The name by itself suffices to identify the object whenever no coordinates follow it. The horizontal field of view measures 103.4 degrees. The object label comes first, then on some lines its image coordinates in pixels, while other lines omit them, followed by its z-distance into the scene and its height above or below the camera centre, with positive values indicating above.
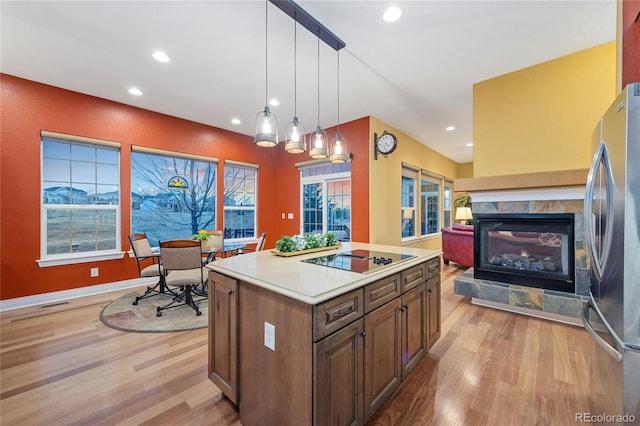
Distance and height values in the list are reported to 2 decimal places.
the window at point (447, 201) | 7.69 +0.34
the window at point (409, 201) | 5.78 +0.25
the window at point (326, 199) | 5.09 +0.28
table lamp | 6.96 -0.06
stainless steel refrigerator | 0.99 -0.19
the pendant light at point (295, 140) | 2.31 +0.67
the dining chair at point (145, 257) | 3.40 -0.62
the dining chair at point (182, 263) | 2.98 -0.62
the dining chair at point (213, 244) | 3.66 -0.52
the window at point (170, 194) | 4.33 +0.34
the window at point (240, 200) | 5.46 +0.27
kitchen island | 1.18 -0.69
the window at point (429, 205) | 6.56 +0.19
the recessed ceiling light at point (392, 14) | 2.15 +1.73
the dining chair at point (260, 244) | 3.97 -0.51
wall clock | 4.34 +1.21
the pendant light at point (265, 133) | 2.08 +0.66
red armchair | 5.02 -0.67
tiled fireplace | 2.86 -0.84
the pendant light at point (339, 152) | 2.67 +0.64
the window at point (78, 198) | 3.57 +0.21
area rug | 2.78 -1.26
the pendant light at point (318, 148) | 2.53 +0.64
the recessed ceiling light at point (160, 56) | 2.78 +1.75
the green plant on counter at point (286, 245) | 2.15 -0.28
